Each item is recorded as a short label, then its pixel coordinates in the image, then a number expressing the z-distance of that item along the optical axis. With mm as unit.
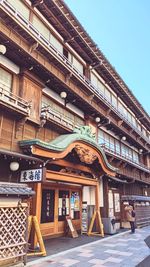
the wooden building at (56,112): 9555
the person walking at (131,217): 15423
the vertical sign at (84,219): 14680
